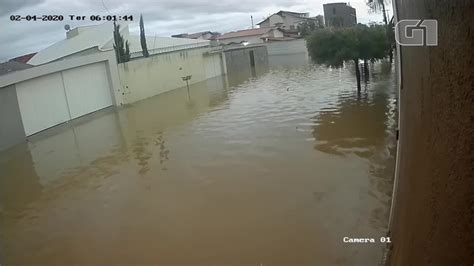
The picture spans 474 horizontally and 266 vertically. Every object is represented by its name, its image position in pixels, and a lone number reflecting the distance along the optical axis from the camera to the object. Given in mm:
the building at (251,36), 26334
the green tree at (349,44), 10578
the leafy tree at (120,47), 15162
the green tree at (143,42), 16633
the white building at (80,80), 10971
